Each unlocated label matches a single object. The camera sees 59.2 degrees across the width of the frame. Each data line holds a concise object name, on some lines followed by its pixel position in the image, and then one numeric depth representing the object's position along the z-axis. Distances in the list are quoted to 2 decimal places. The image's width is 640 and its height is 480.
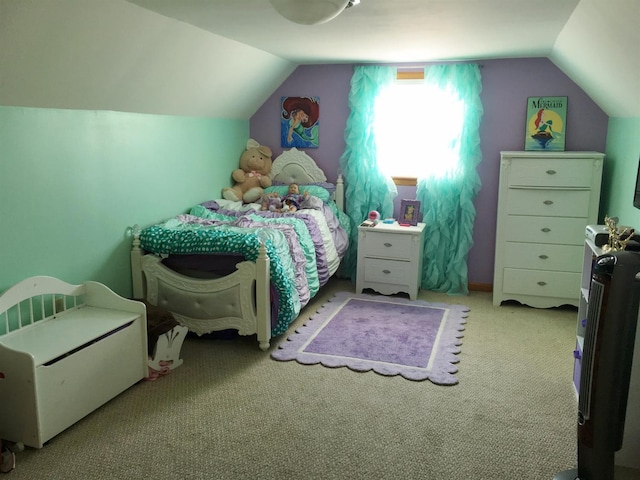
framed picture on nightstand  4.69
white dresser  4.03
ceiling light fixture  1.88
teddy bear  4.86
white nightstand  4.48
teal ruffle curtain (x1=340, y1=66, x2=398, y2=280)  4.75
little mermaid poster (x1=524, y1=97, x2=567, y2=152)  4.40
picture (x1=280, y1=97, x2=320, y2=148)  5.01
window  4.58
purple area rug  3.26
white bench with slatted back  2.38
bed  3.36
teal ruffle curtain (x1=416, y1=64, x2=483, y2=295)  4.51
